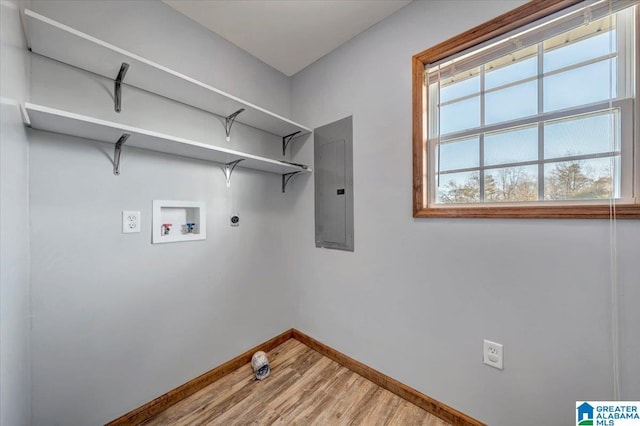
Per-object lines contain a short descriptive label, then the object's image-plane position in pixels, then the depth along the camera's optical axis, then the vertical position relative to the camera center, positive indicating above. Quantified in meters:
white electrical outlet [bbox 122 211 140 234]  1.36 -0.05
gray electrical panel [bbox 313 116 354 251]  1.89 +0.24
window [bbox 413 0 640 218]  1.00 +0.48
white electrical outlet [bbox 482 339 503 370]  1.23 -0.75
